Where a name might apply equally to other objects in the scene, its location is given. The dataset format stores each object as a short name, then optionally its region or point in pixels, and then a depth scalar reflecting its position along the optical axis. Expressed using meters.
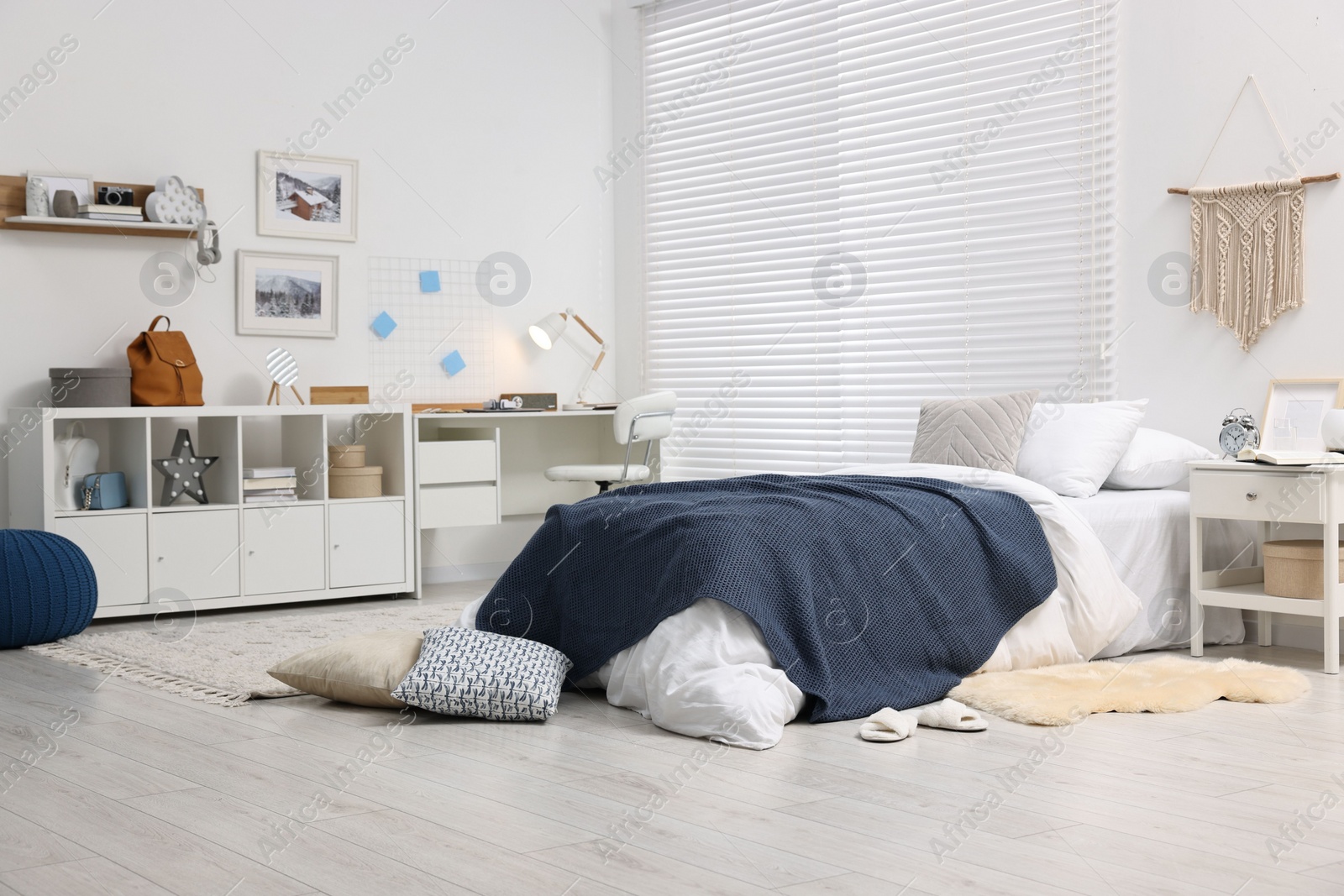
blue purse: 4.79
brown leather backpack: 4.98
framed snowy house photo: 5.62
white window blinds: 4.86
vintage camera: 5.14
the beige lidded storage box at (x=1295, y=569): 3.78
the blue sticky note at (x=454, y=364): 6.14
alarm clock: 3.98
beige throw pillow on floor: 3.31
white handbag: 4.74
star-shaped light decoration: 5.03
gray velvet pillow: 4.38
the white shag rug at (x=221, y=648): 3.70
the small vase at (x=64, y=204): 4.98
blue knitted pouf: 4.26
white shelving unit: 4.79
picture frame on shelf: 5.07
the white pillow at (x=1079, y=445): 4.19
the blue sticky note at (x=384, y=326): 5.92
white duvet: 3.01
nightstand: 3.67
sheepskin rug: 3.20
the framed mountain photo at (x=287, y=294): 5.56
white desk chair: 5.42
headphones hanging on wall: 5.35
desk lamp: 6.33
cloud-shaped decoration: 5.22
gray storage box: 4.80
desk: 5.61
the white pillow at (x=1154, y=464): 4.31
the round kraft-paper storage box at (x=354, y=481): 5.40
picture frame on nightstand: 4.11
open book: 3.71
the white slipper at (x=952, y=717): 3.07
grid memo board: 5.96
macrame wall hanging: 4.21
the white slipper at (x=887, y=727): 2.99
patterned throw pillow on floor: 3.20
